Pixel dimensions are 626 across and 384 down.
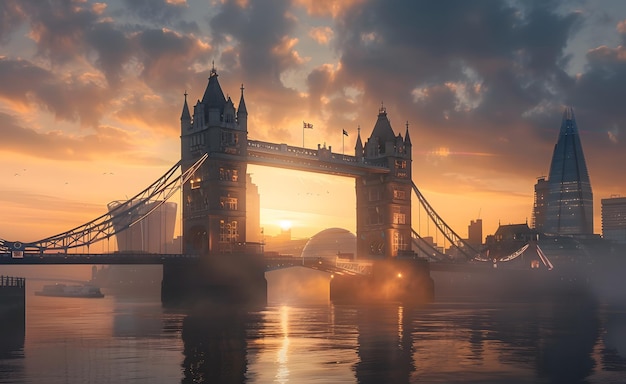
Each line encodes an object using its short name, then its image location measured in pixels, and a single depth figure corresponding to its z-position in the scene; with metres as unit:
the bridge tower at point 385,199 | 181.50
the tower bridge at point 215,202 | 138.38
